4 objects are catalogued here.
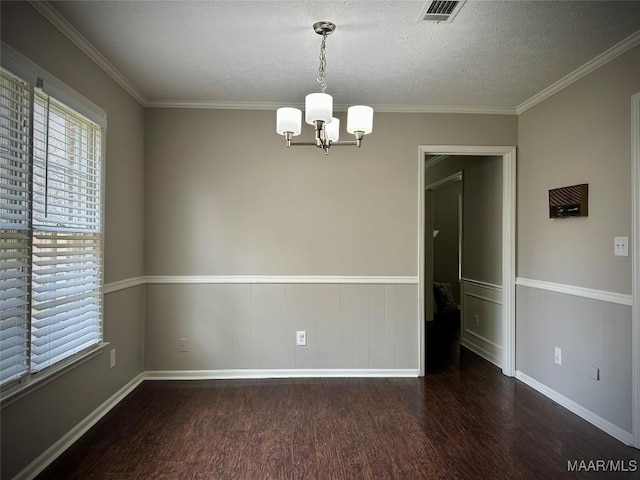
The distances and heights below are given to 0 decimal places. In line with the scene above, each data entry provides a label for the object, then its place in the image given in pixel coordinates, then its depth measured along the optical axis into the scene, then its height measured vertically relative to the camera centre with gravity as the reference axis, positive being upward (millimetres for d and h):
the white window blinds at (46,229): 1983 +76
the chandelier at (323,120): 2213 +713
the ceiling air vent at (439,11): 2109 +1253
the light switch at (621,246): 2545 +5
